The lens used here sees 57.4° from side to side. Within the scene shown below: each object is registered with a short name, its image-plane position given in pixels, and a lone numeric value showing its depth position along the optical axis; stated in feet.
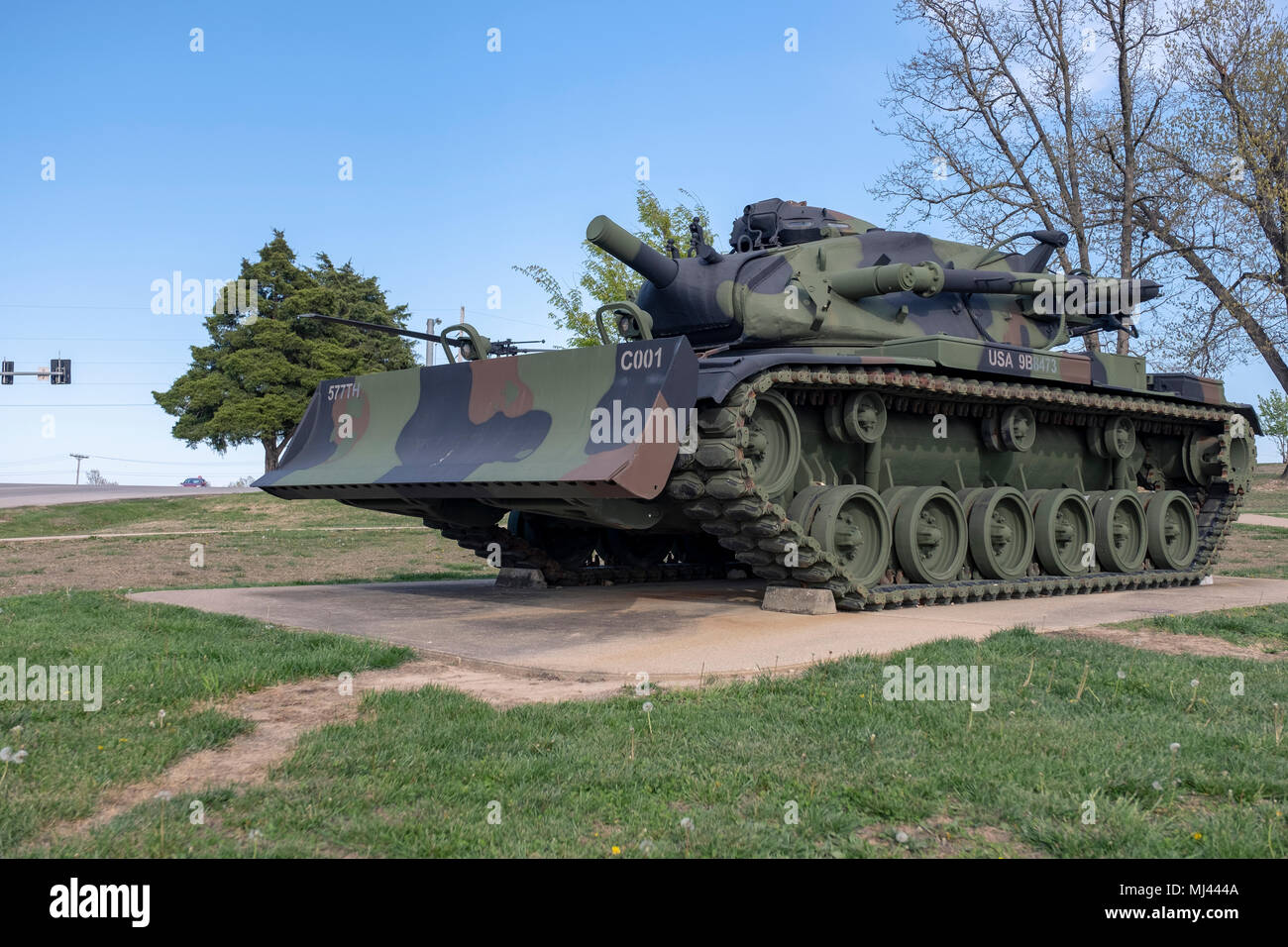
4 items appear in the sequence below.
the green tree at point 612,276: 71.61
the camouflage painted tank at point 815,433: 27.91
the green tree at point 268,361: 139.54
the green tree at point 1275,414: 201.36
